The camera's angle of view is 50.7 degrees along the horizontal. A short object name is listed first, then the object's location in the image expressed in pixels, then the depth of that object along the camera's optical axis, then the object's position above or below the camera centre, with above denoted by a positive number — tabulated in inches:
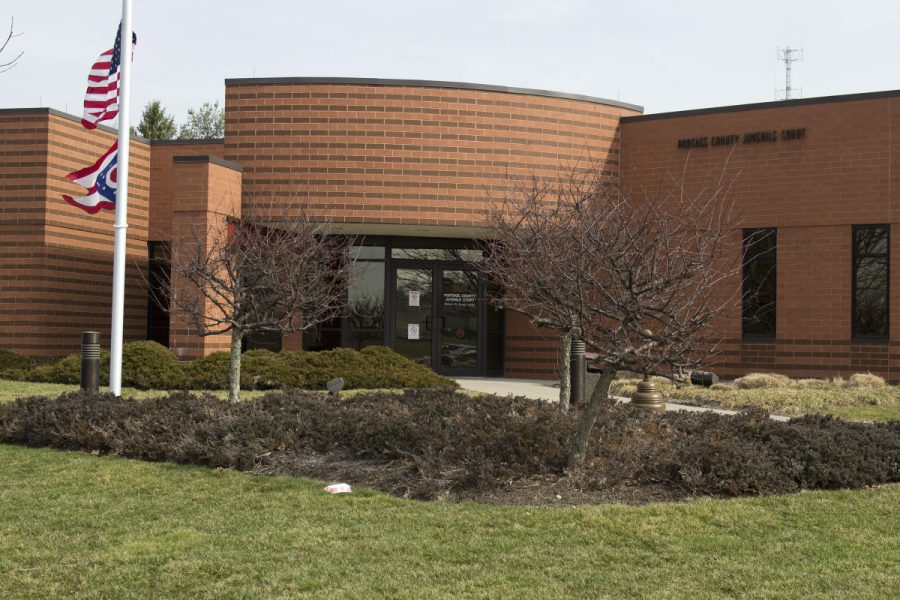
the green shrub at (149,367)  637.3 -39.3
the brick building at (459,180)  768.3 +113.6
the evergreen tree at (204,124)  2433.6 +482.7
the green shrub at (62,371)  668.1 -45.0
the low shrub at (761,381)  720.9 -43.7
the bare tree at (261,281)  488.7 +17.0
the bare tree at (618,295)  300.7 +8.7
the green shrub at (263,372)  641.6 -40.7
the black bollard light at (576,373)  528.4 -29.9
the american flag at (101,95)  550.0 +123.9
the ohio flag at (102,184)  571.2 +75.5
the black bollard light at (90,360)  511.8 -28.3
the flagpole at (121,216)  514.0 +52.0
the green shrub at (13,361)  714.2 -41.3
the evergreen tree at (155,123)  1984.5 +395.1
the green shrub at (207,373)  637.3 -41.6
